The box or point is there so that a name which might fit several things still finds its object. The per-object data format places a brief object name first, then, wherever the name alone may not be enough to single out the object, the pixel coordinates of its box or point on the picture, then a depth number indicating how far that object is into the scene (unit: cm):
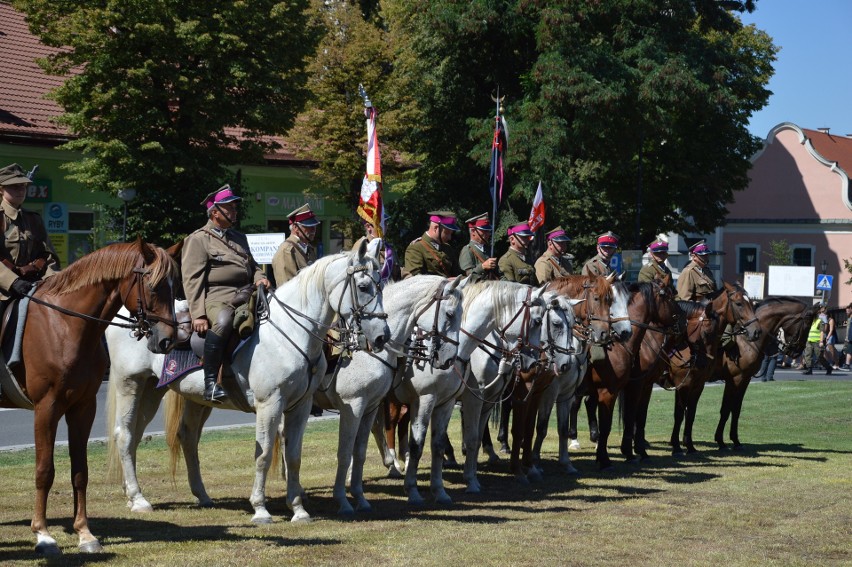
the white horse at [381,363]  1102
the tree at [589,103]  3728
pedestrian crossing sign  4675
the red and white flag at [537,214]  1698
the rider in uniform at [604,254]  1675
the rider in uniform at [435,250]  1377
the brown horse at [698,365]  1691
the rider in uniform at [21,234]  951
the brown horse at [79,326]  883
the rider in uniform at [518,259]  1486
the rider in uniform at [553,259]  1600
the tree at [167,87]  2922
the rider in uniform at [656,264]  1777
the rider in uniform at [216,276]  1009
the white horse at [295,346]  1014
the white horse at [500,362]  1262
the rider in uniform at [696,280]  1873
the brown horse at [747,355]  1786
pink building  6844
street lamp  2809
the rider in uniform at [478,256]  1346
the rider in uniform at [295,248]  1213
